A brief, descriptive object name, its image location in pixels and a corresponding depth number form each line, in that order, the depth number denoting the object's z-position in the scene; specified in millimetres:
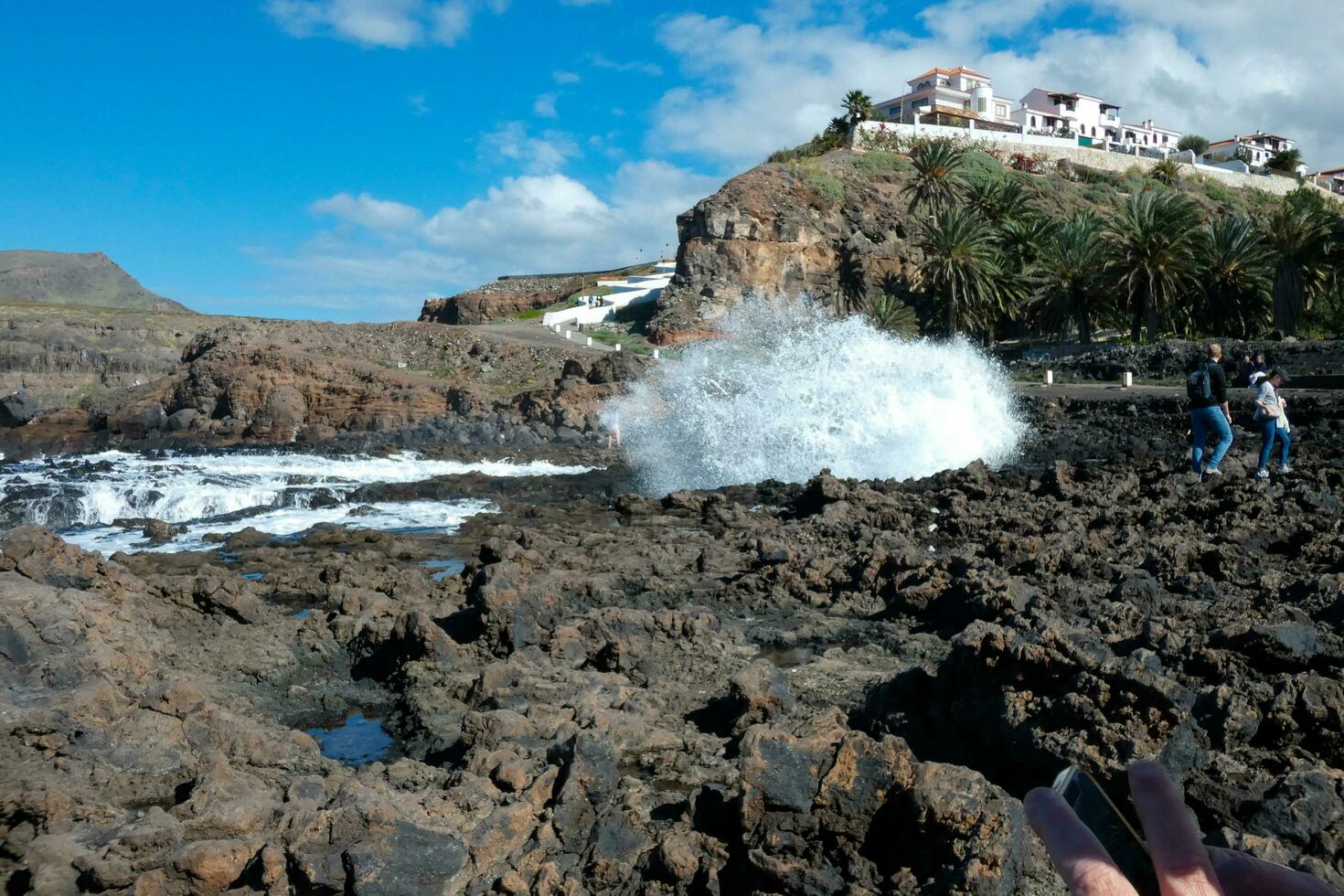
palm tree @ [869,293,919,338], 49750
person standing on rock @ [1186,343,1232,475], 13875
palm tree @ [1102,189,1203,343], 40469
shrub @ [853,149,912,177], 62500
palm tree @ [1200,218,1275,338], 42906
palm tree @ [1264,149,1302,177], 85688
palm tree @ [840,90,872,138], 68938
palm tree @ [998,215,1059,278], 50844
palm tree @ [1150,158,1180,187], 70938
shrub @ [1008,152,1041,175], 69125
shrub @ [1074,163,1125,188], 70875
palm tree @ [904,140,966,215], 54938
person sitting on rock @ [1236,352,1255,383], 25991
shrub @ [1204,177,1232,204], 71250
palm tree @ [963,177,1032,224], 53594
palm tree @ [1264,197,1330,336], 42219
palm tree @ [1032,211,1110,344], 44062
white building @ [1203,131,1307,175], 95000
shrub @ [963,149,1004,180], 60188
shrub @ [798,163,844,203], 58344
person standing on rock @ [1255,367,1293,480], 14023
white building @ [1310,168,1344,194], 88500
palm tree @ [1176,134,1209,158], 94188
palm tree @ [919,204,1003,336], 45875
